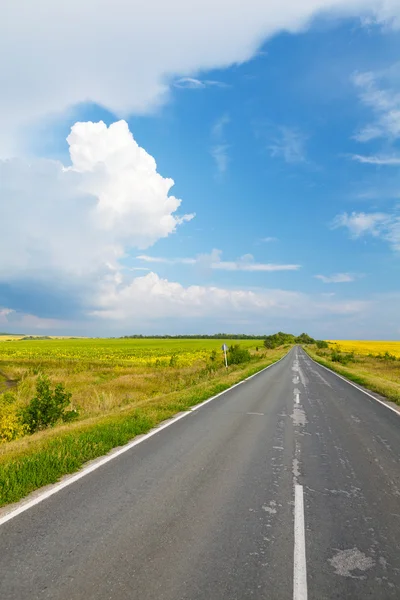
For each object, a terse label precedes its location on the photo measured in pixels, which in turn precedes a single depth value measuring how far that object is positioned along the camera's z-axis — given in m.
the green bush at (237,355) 41.16
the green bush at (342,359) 48.76
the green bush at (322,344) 127.95
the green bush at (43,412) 12.95
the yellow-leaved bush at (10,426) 11.11
